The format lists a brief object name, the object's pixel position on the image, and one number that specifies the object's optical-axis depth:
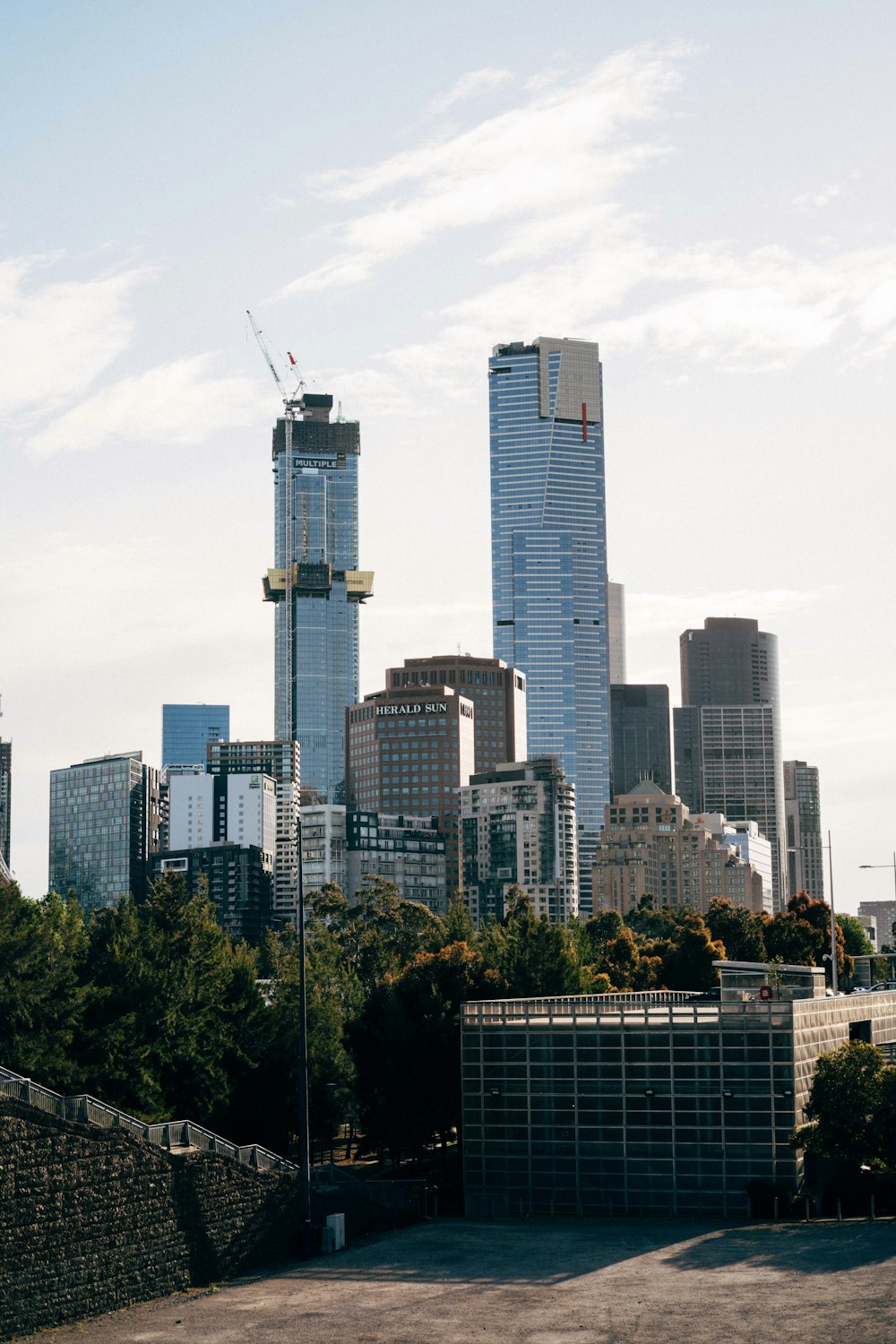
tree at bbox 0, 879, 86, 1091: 75.00
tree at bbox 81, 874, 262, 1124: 76.81
